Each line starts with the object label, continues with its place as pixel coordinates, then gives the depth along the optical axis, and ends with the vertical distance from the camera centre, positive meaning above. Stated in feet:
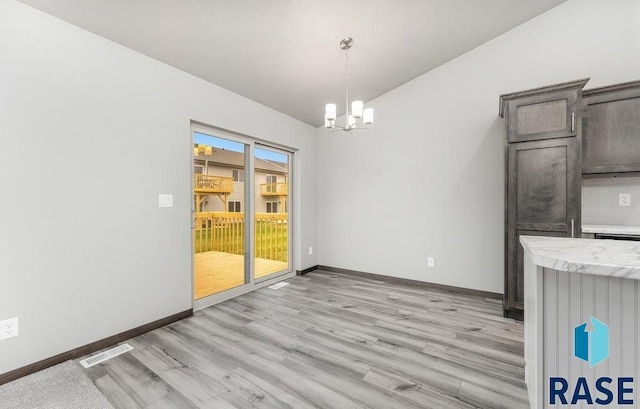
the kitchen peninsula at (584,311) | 3.16 -1.36
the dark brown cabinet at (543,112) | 8.09 +2.93
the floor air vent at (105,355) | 6.70 -3.99
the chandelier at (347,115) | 8.35 +2.96
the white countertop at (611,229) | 7.64 -0.74
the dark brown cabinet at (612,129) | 8.13 +2.36
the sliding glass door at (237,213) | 10.98 -0.45
